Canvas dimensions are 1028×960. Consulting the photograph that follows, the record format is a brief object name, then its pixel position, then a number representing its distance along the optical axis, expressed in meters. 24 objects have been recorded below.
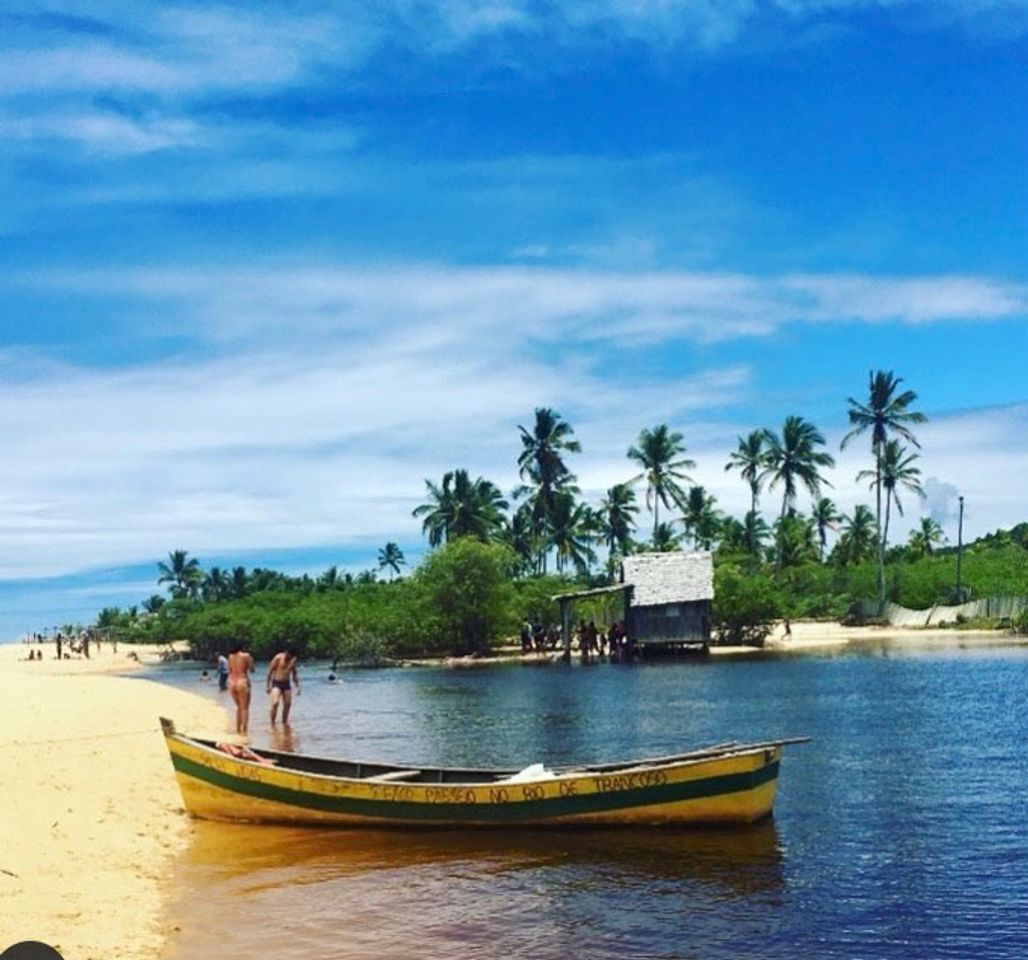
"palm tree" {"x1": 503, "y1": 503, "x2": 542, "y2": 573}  92.06
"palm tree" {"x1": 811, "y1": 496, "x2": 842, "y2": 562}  97.69
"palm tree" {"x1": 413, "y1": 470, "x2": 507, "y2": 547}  84.19
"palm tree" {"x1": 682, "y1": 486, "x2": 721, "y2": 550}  89.06
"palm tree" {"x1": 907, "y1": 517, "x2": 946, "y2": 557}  101.25
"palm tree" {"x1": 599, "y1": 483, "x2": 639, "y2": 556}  87.88
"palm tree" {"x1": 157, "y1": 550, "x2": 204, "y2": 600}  143.50
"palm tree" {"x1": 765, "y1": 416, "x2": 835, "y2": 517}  87.75
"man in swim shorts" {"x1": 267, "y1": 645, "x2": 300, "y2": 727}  29.88
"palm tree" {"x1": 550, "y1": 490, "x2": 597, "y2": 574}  83.31
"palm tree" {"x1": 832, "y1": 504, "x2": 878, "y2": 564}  94.31
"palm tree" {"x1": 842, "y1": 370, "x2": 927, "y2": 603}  79.38
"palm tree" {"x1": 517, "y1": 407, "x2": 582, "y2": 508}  82.94
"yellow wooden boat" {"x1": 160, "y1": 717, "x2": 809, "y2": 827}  15.19
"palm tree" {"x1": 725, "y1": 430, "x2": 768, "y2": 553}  92.56
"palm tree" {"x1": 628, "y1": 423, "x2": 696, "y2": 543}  84.19
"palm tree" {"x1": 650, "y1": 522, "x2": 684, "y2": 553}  85.81
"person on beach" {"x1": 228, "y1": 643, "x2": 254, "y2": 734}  26.48
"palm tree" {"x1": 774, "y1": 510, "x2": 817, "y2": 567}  85.88
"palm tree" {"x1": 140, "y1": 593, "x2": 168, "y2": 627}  146.26
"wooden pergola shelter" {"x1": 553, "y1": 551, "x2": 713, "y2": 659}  61.84
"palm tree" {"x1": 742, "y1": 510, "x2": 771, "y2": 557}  91.50
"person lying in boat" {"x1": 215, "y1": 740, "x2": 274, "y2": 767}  17.14
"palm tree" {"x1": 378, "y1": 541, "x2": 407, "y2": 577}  140.00
